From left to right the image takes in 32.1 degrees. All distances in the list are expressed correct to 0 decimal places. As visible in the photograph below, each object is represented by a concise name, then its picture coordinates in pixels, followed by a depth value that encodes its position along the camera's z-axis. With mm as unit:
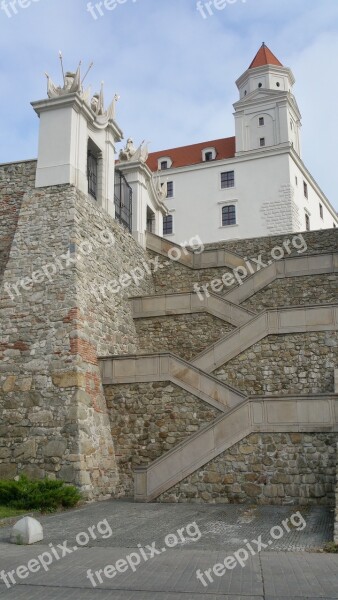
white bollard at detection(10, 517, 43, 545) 8844
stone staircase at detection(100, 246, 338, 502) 13039
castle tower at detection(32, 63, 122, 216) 17812
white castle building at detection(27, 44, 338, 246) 43156
